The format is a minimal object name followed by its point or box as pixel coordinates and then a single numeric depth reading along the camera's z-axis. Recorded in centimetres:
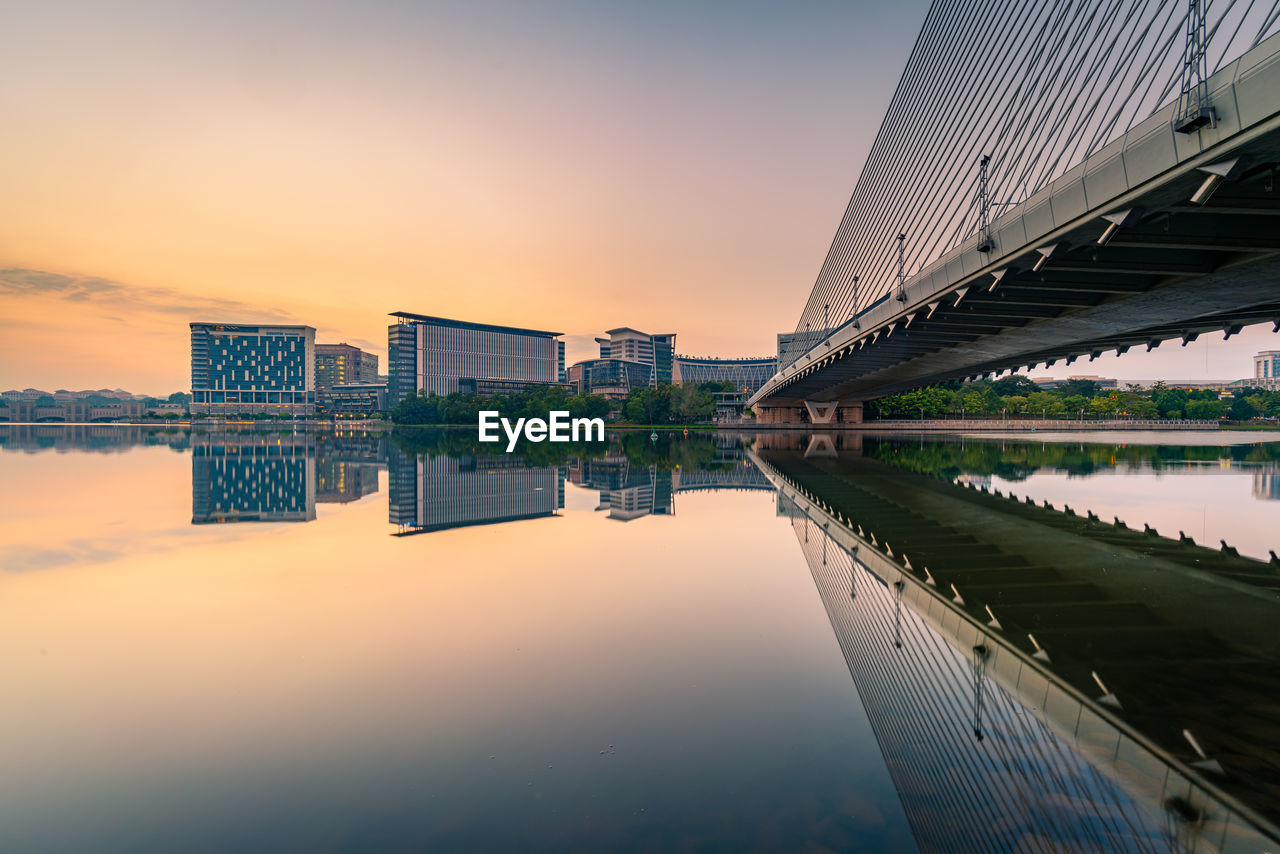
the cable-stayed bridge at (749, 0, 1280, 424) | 976
